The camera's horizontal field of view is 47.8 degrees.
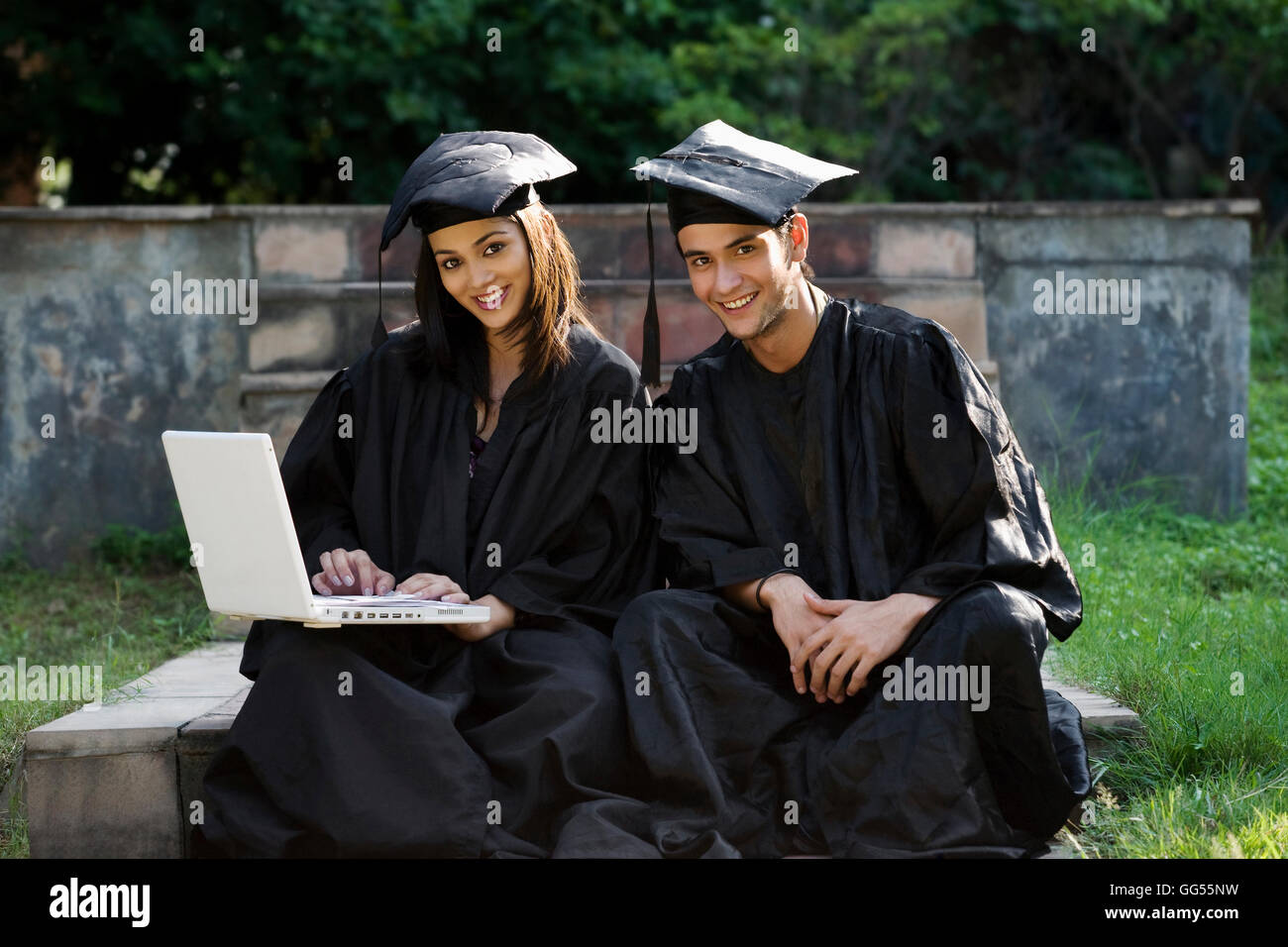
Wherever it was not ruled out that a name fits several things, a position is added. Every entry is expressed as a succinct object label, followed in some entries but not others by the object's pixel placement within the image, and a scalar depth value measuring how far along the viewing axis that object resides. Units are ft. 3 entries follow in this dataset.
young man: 10.94
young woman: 10.92
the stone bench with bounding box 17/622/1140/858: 12.07
